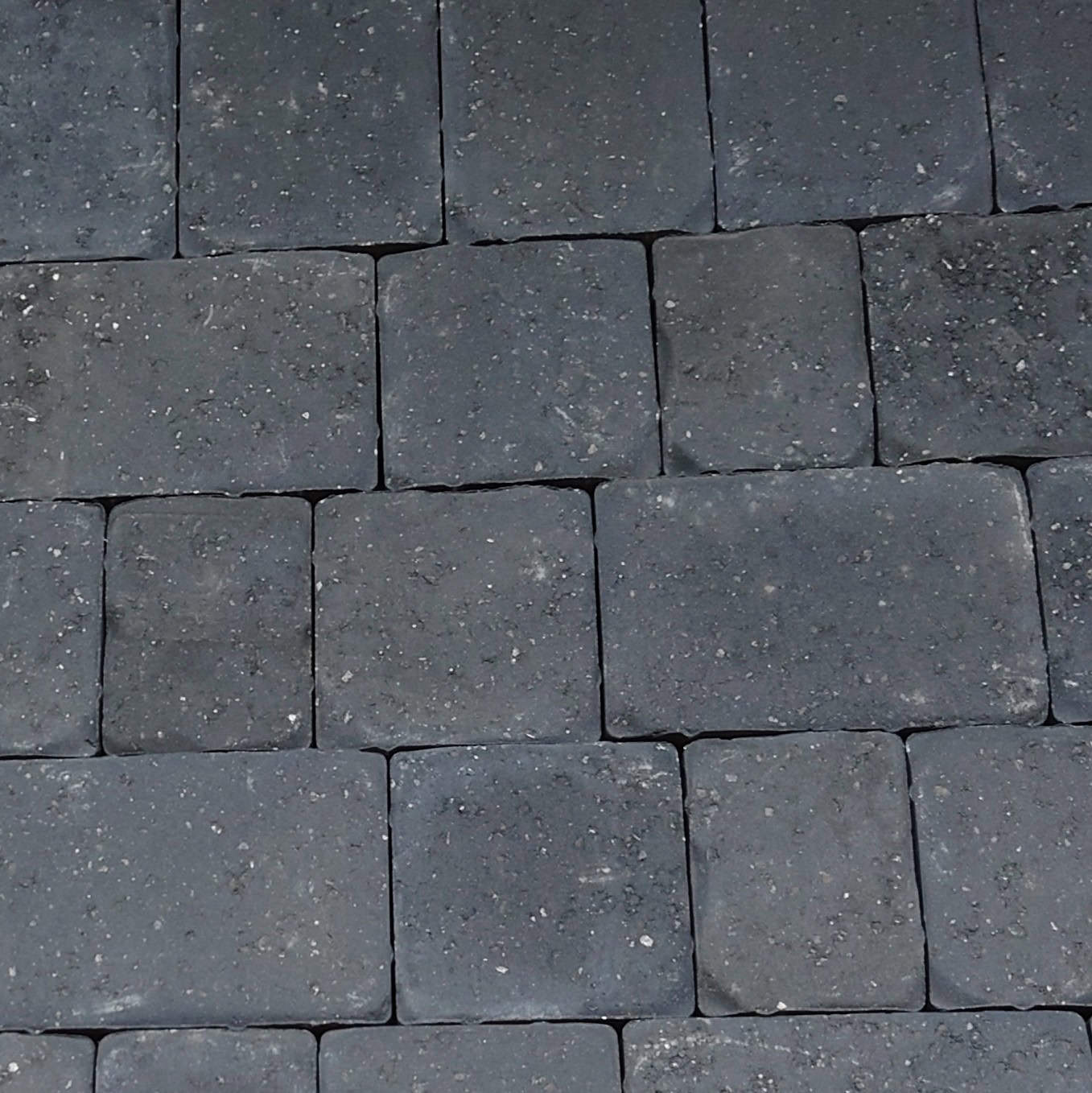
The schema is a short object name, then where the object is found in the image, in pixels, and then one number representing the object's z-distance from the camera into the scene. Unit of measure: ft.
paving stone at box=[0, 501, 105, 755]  4.40
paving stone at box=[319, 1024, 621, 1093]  4.31
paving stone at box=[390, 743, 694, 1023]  4.32
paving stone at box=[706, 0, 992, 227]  4.46
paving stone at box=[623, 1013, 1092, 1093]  4.29
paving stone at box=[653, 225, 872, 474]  4.41
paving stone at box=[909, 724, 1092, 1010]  4.30
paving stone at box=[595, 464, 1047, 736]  4.36
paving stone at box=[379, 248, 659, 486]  4.42
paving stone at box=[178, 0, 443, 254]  4.49
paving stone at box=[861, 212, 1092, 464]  4.41
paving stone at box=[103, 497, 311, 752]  4.39
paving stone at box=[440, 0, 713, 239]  4.47
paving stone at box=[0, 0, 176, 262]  4.51
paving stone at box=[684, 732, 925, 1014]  4.31
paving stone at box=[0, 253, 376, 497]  4.44
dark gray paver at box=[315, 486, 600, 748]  4.38
